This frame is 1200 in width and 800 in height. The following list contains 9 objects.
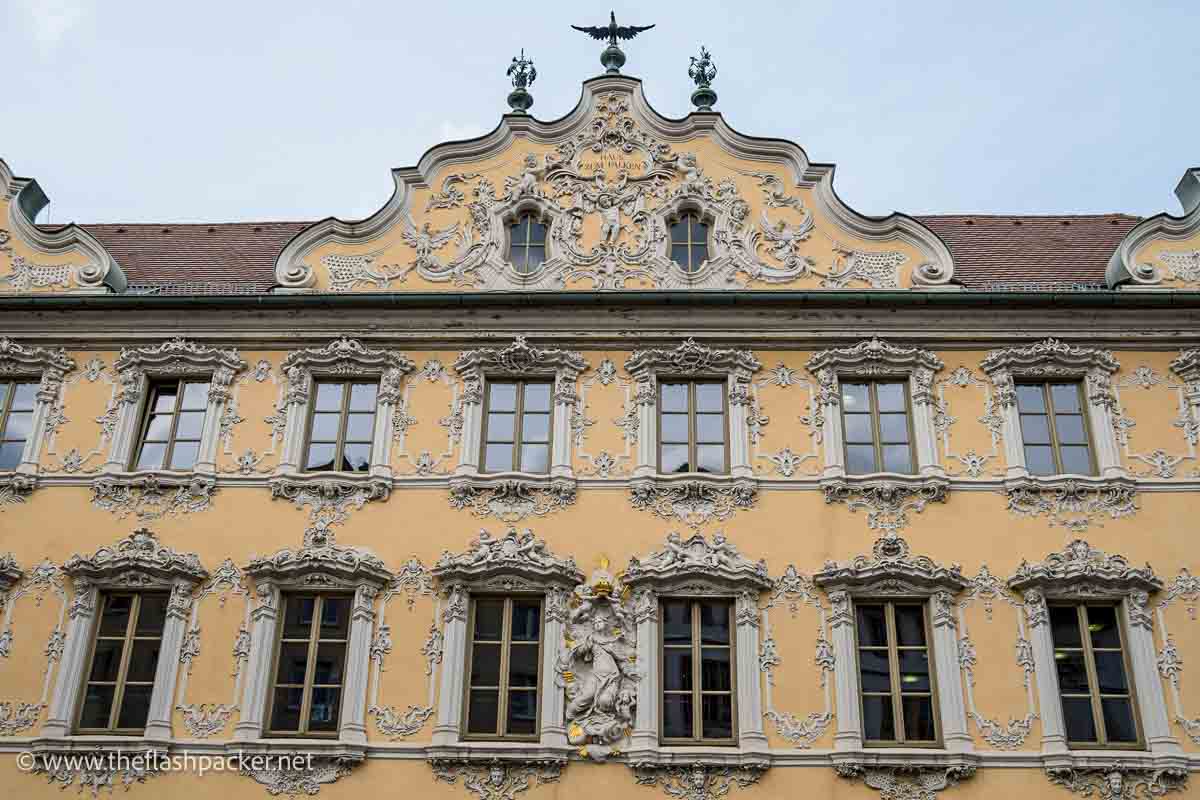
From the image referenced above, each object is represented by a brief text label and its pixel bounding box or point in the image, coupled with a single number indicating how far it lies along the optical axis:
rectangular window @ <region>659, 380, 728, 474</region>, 15.11
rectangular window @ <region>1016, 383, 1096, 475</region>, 14.91
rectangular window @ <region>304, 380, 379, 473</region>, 15.35
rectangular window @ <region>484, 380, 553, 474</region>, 15.25
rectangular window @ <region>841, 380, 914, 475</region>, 15.00
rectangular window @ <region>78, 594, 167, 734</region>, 14.05
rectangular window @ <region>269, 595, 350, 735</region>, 13.91
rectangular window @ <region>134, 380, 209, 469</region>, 15.58
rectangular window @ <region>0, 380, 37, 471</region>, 15.74
